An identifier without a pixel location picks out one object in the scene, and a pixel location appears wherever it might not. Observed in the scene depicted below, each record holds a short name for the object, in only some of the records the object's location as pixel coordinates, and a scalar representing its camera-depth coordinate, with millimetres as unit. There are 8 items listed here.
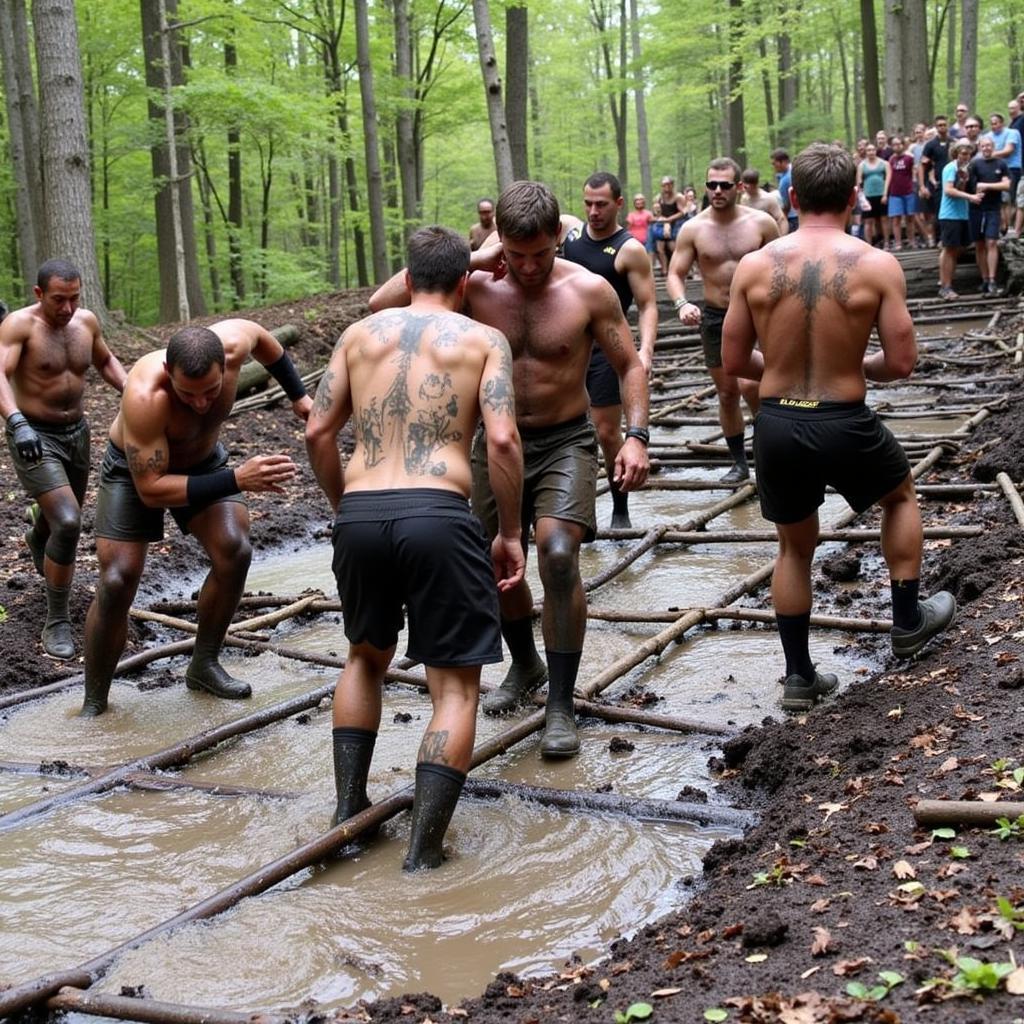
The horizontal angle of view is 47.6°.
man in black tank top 7133
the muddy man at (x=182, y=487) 5266
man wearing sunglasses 8633
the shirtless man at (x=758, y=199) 9586
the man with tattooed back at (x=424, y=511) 3787
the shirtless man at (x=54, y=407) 6754
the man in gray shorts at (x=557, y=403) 4816
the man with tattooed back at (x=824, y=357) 4465
